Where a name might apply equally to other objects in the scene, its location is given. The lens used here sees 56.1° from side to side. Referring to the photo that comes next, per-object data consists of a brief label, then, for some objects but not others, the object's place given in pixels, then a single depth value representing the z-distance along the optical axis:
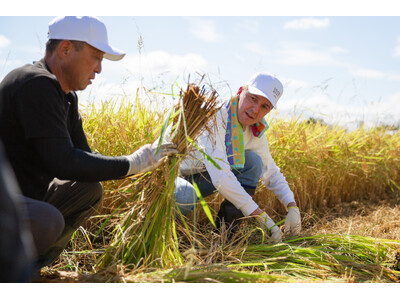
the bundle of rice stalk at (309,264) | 1.62
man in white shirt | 2.38
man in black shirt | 1.51
